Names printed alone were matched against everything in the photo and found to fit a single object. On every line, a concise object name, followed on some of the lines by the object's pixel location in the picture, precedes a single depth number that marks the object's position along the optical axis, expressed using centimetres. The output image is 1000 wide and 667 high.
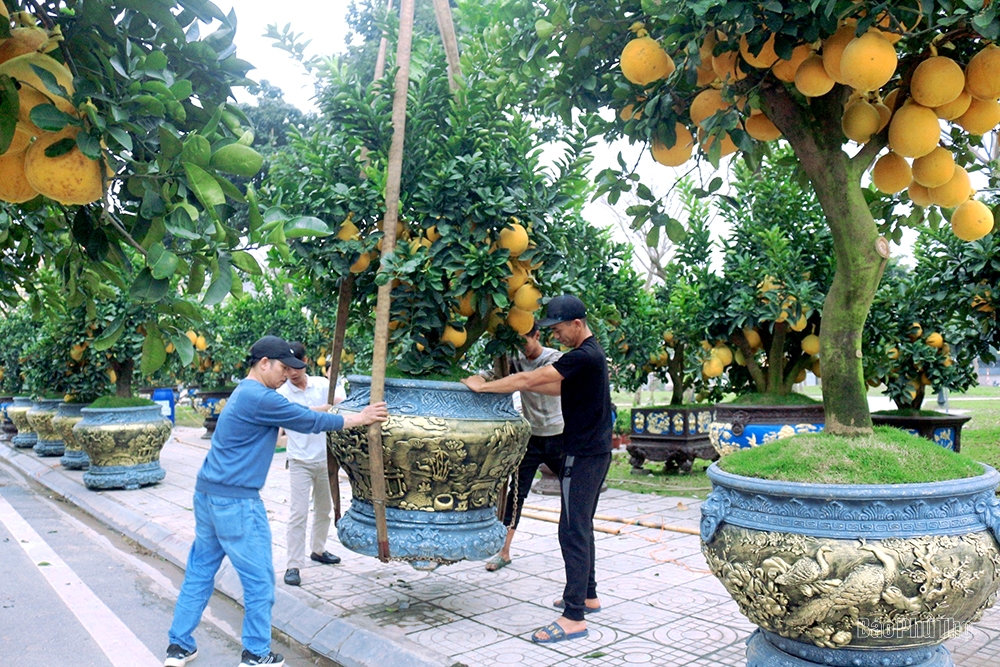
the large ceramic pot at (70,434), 1195
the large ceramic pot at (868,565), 277
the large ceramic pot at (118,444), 1021
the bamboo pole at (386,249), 399
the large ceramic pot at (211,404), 1780
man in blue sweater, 400
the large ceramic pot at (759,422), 780
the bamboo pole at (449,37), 445
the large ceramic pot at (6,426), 1892
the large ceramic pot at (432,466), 402
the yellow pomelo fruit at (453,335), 439
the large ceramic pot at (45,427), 1364
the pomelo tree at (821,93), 280
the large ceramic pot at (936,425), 837
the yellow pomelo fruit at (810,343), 813
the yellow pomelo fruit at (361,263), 433
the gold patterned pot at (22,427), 1639
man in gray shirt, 573
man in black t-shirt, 433
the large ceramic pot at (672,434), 1059
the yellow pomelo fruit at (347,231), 438
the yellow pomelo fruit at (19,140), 188
